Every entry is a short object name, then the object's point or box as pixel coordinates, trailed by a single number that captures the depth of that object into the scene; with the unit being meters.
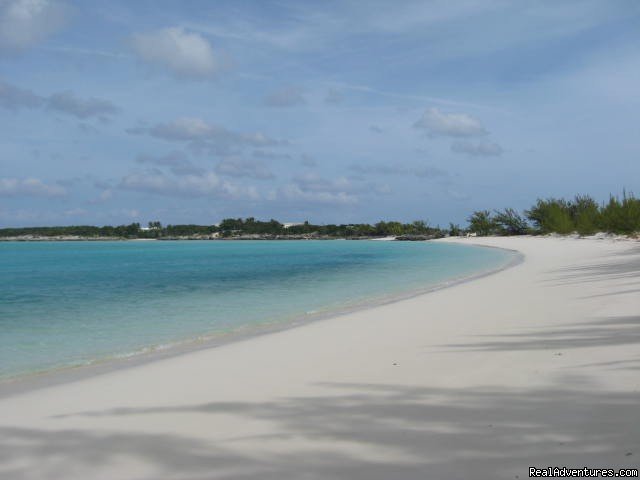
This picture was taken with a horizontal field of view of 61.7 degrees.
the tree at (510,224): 89.50
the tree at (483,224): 95.88
